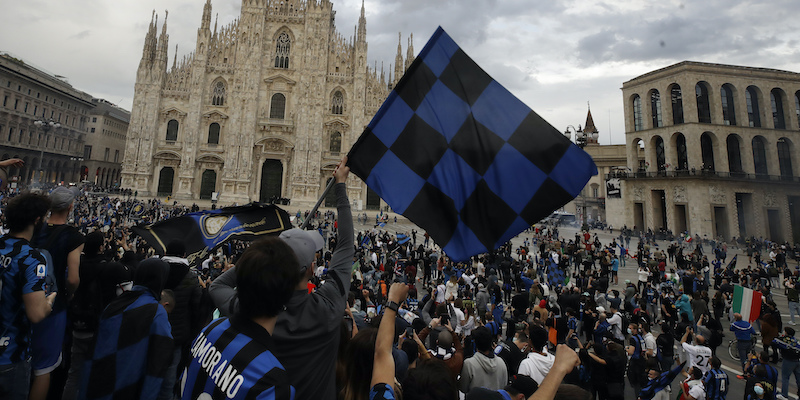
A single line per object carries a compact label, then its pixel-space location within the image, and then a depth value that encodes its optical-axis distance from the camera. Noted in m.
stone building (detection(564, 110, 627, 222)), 47.12
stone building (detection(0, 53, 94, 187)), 38.94
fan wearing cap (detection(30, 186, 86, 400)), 2.70
